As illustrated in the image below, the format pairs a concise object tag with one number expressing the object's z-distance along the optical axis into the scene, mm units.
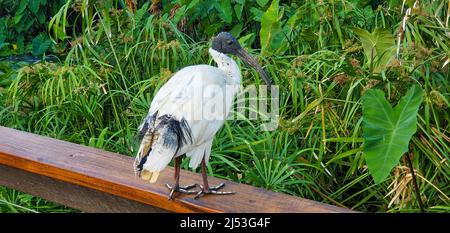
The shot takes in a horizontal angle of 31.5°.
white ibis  2250
